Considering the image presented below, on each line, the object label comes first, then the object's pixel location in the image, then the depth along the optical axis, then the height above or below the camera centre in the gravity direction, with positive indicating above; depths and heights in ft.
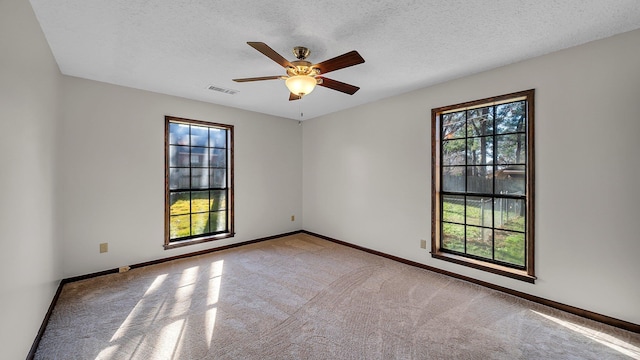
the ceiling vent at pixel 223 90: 11.49 +4.21
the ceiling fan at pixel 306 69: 6.57 +3.17
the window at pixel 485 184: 9.18 -0.17
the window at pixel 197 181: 13.00 -0.04
